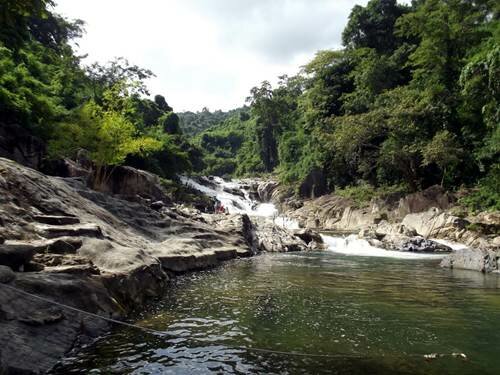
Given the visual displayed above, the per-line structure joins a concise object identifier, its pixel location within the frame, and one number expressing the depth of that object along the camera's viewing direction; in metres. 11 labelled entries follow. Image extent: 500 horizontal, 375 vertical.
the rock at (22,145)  22.27
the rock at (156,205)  21.42
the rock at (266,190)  58.84
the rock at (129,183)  26.33
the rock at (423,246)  25.00
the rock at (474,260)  17.20
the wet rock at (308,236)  27.75
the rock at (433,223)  28.45
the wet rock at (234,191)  57.41
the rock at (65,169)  23.61
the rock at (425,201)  34.84
